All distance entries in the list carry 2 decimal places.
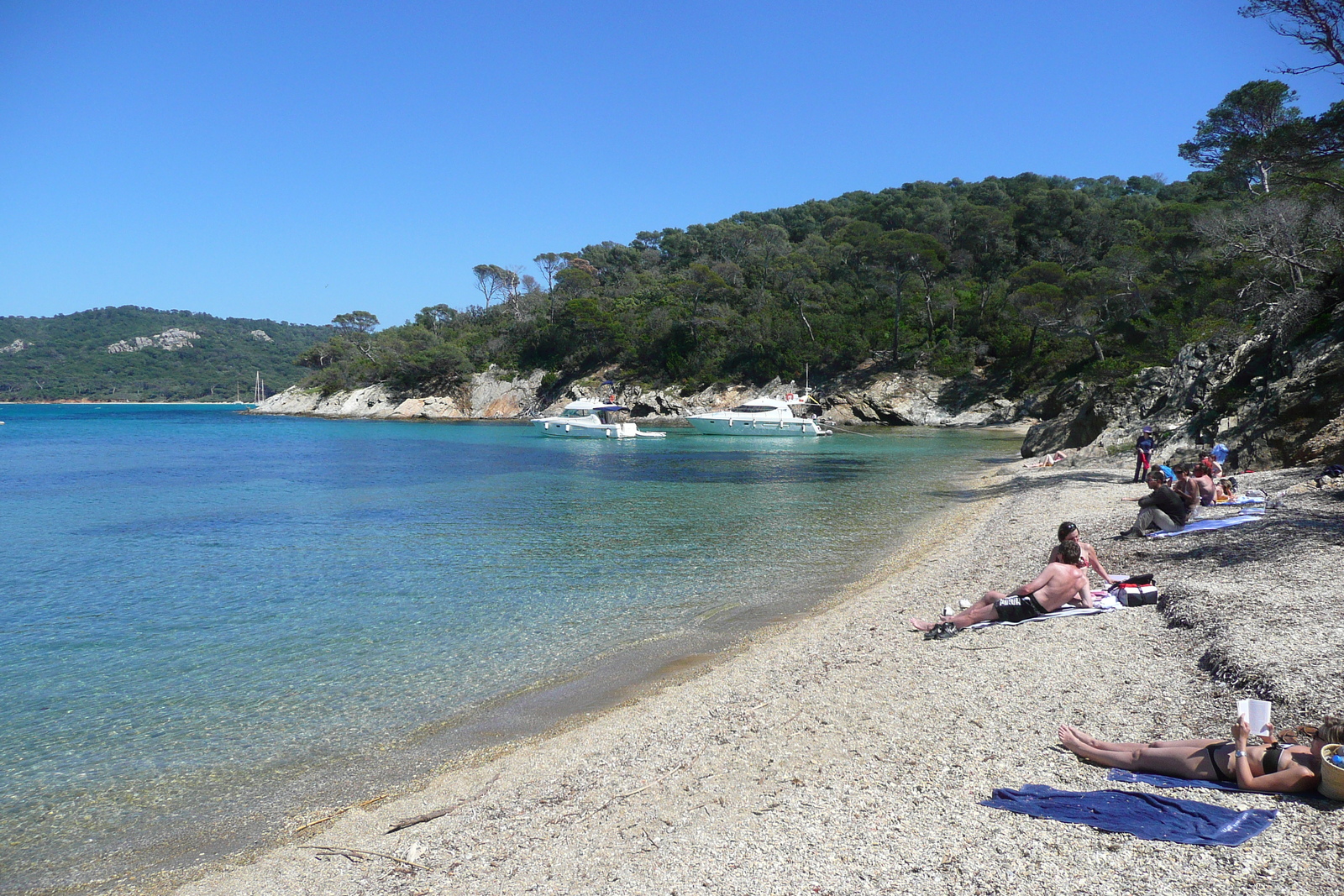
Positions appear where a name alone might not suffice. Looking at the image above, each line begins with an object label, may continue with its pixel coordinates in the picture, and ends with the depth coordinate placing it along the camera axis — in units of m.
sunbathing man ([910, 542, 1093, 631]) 7.80
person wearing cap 17.11
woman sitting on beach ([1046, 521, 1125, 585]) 7.98
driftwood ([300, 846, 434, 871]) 4.76
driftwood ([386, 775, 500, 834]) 5.07
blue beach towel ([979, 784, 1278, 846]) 3.59
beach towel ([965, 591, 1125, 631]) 7.63
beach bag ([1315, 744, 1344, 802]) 3.65
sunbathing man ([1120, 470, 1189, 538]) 10.66
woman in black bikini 3.84
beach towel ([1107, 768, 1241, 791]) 4.05
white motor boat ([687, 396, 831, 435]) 50.97
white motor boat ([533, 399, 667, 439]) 49.66
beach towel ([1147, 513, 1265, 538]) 10.35
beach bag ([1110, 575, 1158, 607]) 7.57
